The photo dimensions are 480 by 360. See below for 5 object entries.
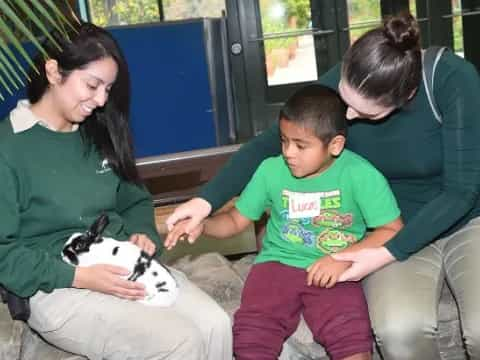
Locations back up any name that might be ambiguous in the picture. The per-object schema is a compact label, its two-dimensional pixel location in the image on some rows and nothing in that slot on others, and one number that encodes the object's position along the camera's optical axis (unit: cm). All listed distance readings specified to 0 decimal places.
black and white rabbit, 165
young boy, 168
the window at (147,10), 518
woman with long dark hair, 157
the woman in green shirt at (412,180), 161
